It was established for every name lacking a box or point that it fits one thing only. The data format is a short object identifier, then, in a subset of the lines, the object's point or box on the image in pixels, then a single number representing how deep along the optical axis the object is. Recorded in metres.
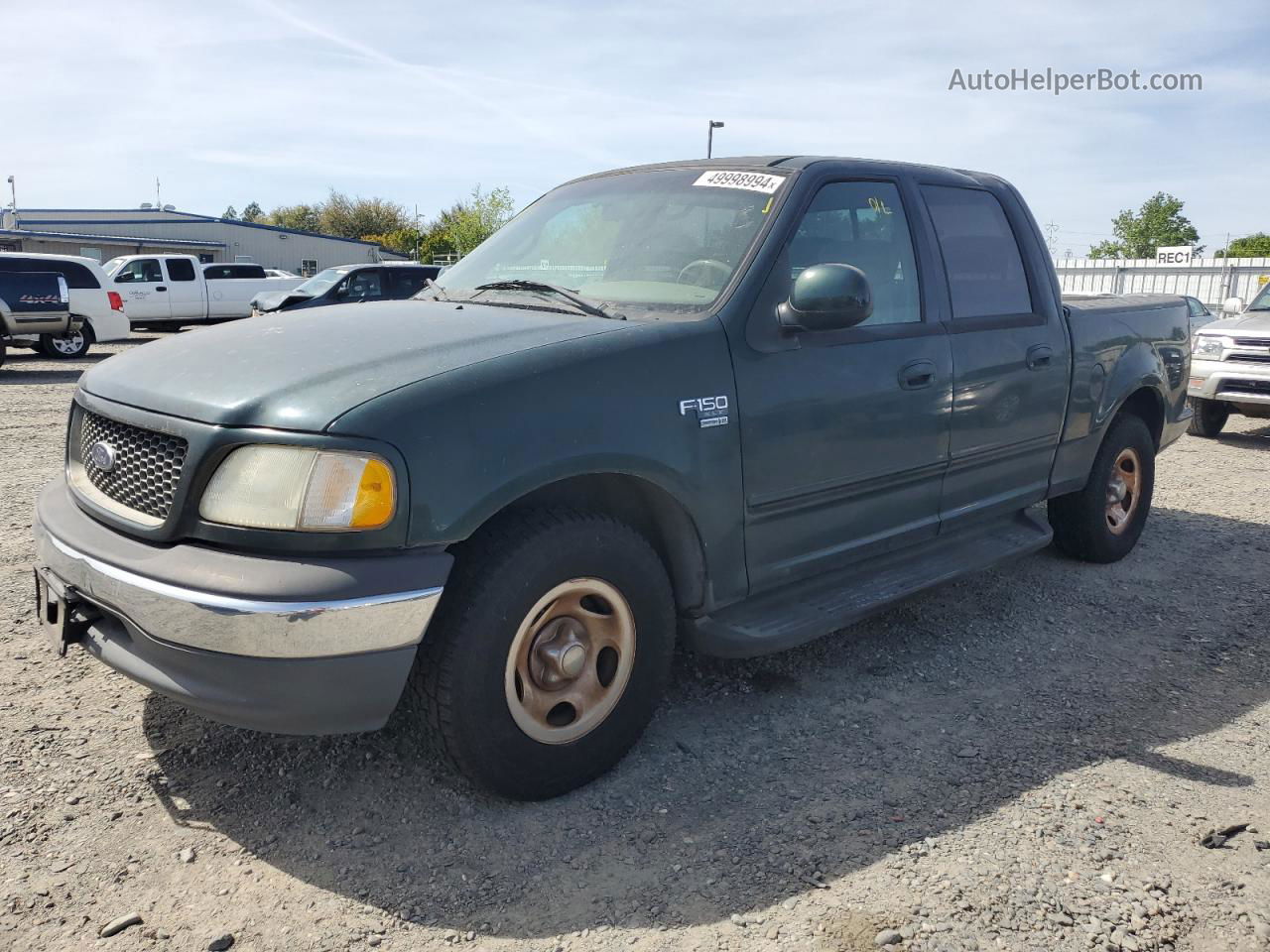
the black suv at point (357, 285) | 17.36
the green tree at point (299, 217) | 80.44
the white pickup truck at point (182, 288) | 21.59
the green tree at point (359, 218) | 76.06
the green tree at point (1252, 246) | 68.92
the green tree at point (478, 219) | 63.59
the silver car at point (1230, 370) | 9.69
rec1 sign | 36.94
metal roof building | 47.50
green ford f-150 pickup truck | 2.46
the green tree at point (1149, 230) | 63.56
